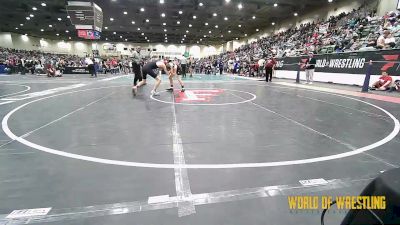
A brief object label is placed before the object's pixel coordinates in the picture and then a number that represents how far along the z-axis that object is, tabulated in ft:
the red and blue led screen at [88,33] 67.67
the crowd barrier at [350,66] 36.68
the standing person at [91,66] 71.94
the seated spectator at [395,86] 34.68
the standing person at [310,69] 48.57
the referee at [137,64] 35.30
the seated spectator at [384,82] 36.09
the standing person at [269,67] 52.60
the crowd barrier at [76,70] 87.35
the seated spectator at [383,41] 39.55
